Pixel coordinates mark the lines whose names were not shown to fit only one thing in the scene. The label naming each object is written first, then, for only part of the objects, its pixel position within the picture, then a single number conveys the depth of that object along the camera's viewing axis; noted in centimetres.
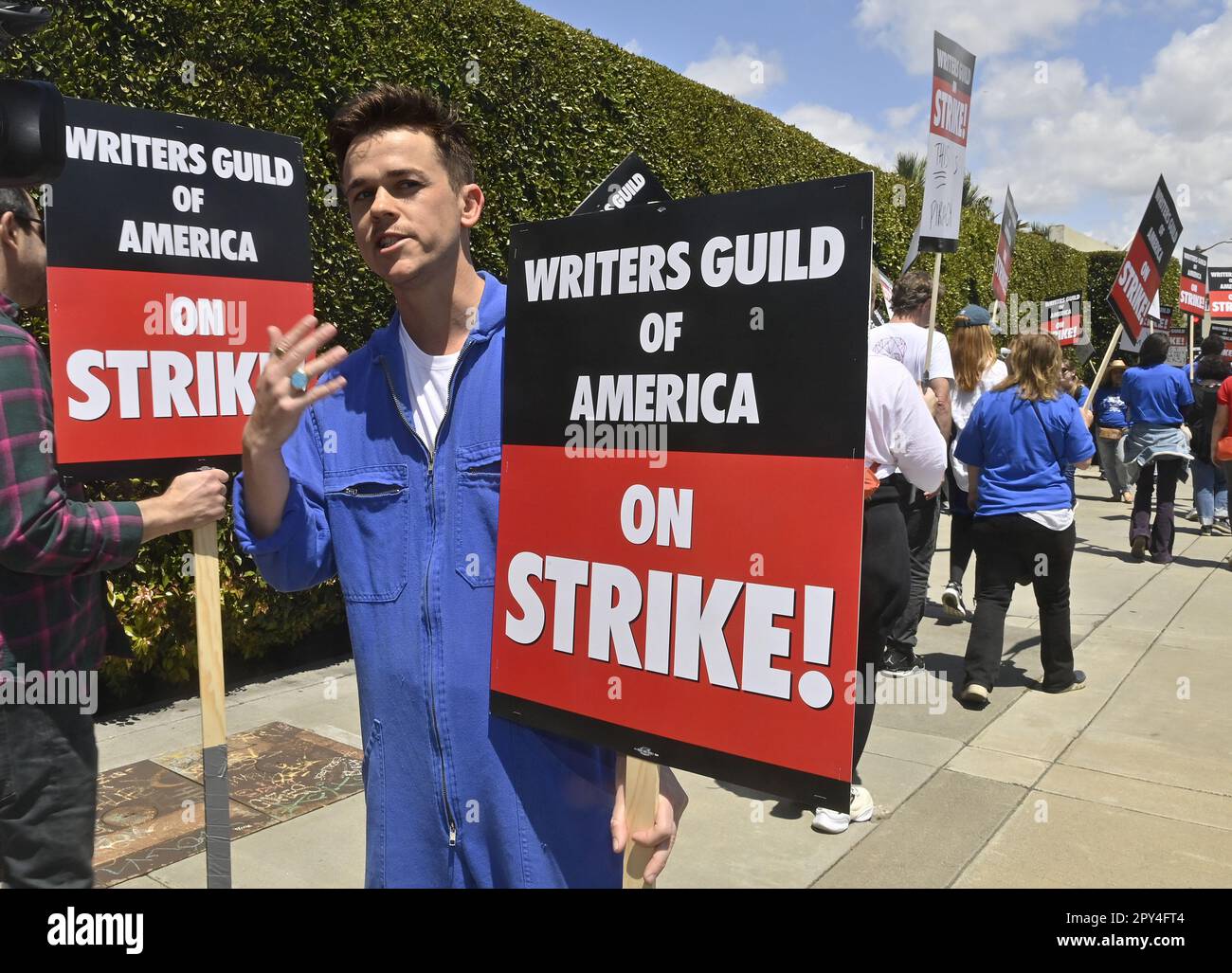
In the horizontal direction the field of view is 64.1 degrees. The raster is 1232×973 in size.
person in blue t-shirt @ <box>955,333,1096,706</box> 551
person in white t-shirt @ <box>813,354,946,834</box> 390
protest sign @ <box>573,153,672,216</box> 288
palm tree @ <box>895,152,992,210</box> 4012
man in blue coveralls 178
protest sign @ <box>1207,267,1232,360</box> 1661
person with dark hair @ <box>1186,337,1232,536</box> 1092
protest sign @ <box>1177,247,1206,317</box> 1476
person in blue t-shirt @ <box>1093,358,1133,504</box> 1291
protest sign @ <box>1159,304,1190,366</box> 1716
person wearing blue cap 707
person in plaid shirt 231
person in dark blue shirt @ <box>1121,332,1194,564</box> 983
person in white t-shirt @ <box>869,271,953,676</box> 571
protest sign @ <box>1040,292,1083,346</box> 1183
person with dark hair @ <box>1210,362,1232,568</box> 909
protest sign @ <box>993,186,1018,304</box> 971
